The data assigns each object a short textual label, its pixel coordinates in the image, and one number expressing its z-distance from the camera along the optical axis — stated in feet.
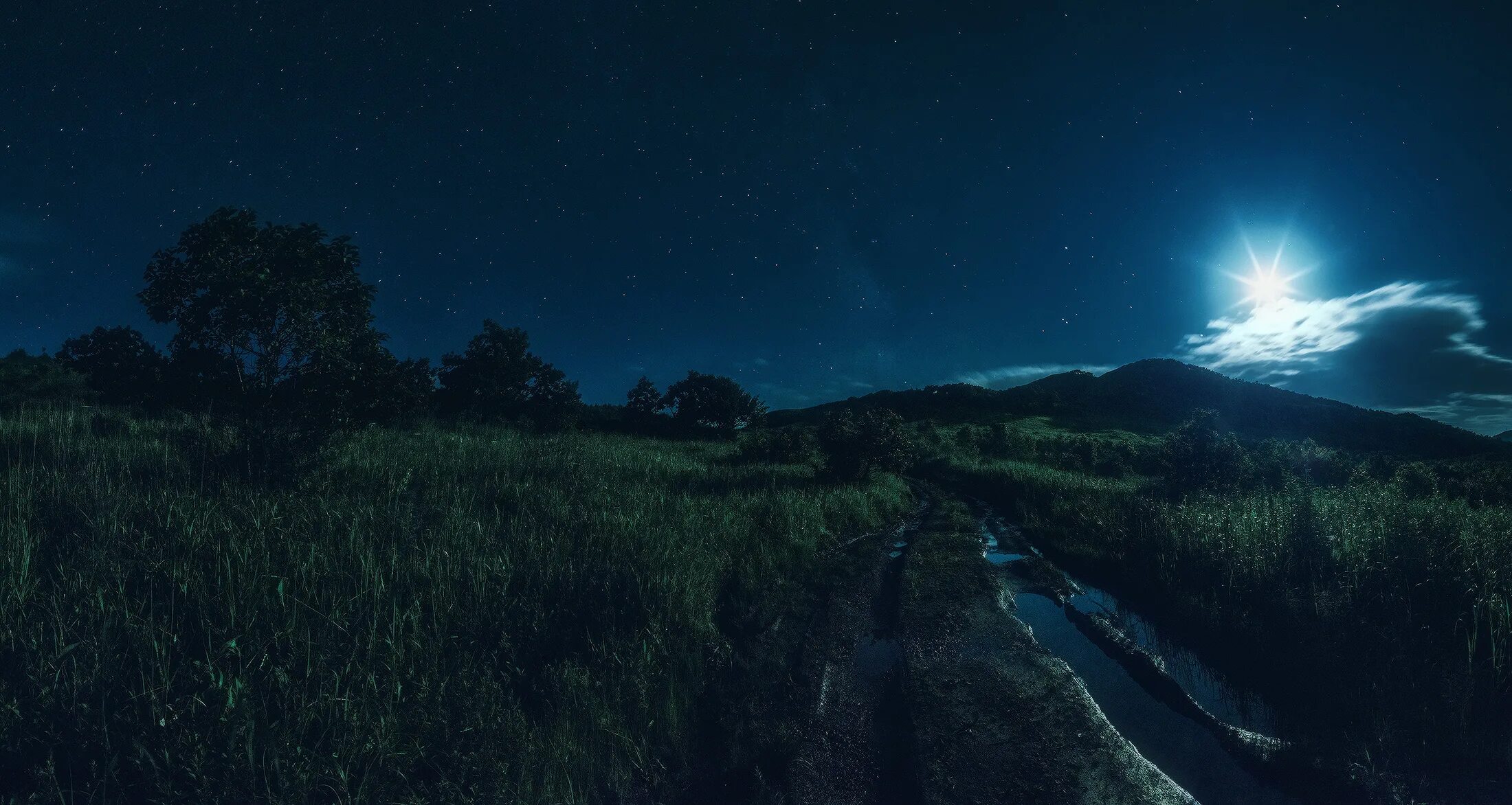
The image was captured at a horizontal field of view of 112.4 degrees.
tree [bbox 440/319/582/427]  123.03
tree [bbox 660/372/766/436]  183.52
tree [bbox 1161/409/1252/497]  46.73
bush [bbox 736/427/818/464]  68.08
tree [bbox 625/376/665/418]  185.26
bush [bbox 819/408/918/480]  52.49
